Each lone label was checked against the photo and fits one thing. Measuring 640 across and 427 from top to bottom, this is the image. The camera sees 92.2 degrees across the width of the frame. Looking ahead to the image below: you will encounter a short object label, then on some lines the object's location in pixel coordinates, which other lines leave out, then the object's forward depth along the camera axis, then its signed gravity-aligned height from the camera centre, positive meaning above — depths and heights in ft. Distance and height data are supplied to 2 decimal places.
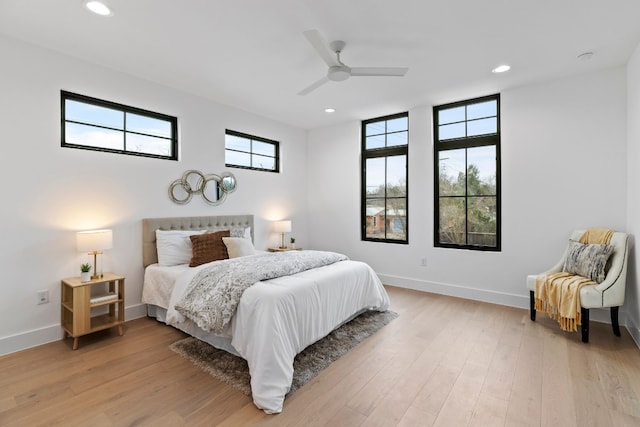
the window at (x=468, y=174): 13.43 +1.83
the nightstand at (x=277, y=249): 16.19 -1.90
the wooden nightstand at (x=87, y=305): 9.04 -2.80
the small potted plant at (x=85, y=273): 9.45 -1.84
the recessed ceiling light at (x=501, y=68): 10.58 +5.08
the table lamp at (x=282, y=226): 16.48 -0.67
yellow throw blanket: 9.38 -2.49
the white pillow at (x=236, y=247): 12.00 -1.31
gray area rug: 7.52 -3.97
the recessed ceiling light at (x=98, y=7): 7.33 +5.02
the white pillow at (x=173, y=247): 11.47 -1.28
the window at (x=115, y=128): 10.23 +3.14
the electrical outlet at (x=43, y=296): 9.39 -2.55
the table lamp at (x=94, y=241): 9.28 -0.84
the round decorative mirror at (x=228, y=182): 14.43 +1.48
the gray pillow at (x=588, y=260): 9.68 -1.50
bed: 6.86 -2.69
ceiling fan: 8.83 +4.26
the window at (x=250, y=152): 15.15 +3.25
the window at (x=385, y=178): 16.02 +1.90
